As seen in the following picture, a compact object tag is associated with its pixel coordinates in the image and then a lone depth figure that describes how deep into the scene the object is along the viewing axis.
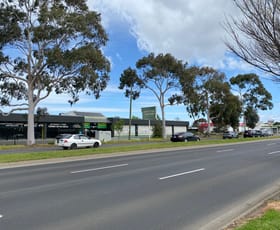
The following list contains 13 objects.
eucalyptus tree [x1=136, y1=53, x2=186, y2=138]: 36.97
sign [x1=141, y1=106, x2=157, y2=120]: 39.96
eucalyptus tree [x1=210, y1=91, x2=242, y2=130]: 50.39
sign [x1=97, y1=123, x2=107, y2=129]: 50.10
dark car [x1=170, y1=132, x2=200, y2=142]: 30.71
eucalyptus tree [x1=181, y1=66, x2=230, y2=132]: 46.93
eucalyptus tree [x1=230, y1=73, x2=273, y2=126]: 55.05
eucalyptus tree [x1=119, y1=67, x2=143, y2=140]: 38.04
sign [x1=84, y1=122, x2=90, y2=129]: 47.87
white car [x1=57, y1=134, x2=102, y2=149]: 21.86
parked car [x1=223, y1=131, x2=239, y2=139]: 41.45
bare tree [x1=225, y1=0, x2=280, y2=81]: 4.94
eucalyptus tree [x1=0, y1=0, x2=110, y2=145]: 23.76
